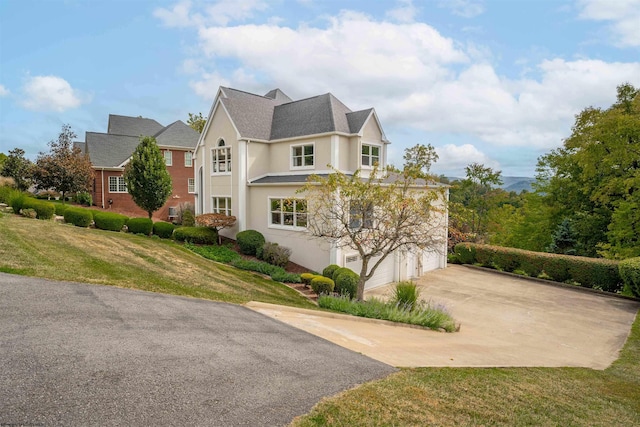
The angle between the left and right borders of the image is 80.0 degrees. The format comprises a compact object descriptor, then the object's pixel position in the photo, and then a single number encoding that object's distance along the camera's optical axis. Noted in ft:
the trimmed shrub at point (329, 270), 58.44
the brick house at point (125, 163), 115.96
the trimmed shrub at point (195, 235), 73.72
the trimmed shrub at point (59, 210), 74.36
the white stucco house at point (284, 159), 68.49
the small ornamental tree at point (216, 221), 74.79
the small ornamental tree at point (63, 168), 83.46
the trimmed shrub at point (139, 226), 72.33
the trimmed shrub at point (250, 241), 70.59
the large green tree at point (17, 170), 117.19
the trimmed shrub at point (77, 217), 66.39
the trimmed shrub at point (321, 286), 52.60
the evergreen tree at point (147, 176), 92.16
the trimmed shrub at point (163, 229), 75.41
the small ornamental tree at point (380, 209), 44.88
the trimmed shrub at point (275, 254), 66.08
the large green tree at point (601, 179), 78.84
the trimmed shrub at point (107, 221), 67.72
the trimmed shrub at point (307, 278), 55.93
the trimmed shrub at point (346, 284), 53.36
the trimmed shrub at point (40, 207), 64.49
